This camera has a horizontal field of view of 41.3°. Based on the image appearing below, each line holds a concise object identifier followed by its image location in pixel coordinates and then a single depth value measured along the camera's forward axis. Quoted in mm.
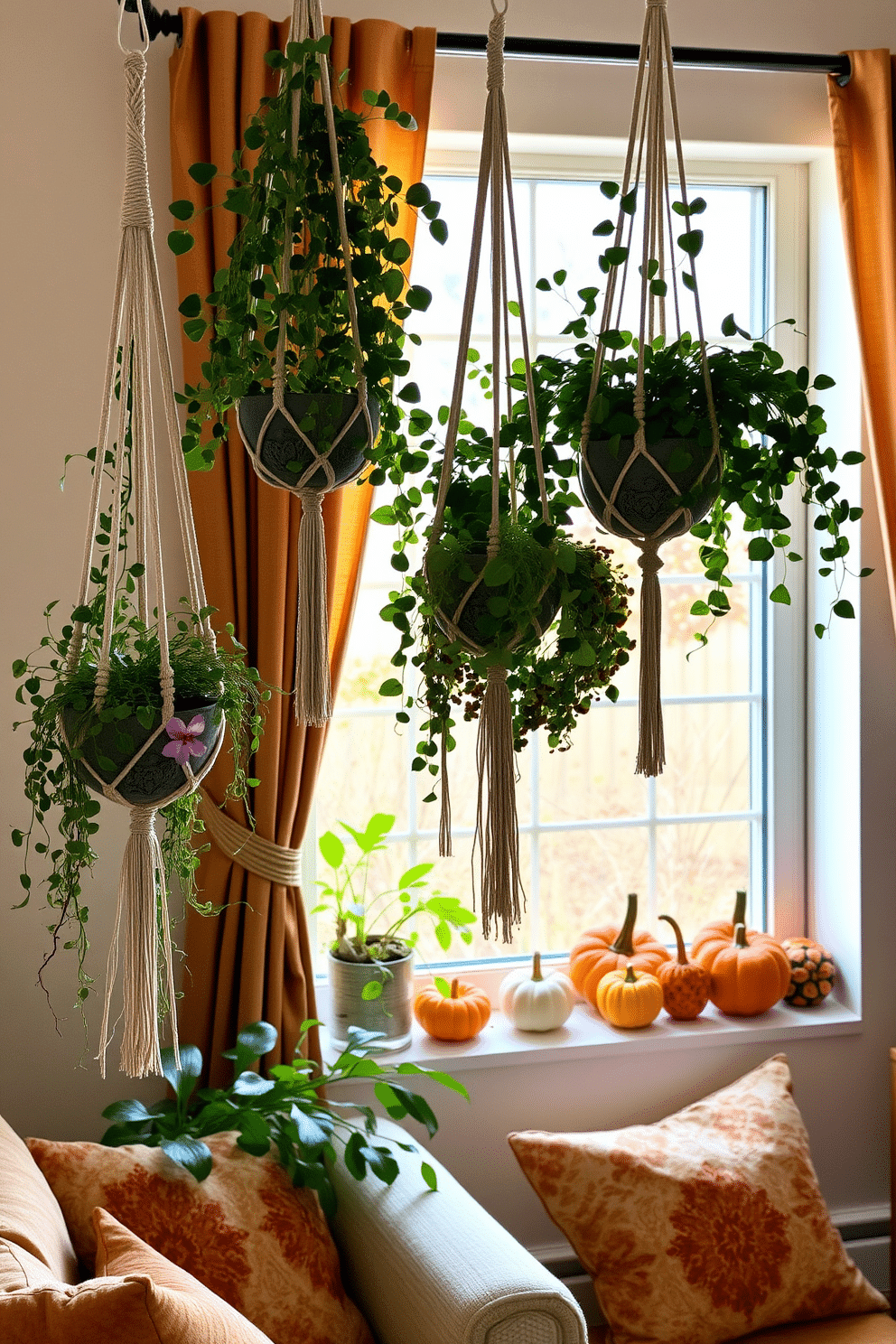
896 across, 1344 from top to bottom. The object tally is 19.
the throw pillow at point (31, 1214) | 1409
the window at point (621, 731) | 2578
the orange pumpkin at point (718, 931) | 2635
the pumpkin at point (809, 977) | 2646
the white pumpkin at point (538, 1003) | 2486
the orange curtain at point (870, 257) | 2428
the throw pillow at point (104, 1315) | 1181
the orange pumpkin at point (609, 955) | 2574
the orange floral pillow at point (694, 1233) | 2072
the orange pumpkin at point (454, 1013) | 2428
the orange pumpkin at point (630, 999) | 2479
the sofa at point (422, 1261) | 1560
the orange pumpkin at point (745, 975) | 2553
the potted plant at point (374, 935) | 2387
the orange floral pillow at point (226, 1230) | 1749
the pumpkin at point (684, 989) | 2557
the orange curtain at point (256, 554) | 2111
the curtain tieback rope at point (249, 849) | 2207
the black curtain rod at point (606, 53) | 2137
